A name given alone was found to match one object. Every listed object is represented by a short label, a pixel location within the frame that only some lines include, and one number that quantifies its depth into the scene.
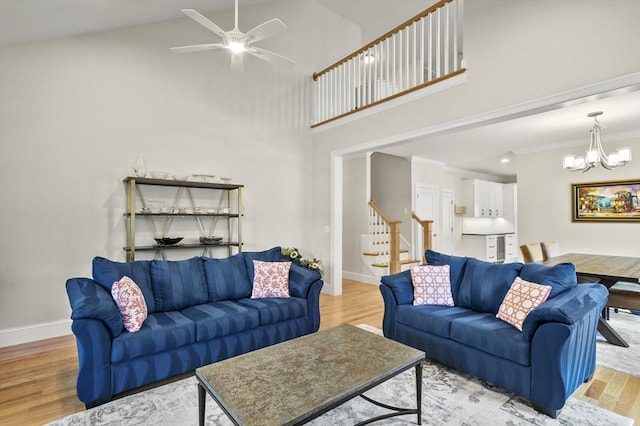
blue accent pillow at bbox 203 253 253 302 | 3.27
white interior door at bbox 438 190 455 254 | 8.11
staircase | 6.19
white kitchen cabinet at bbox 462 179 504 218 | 8.80
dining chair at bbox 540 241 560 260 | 4.73
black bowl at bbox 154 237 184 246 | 4.14
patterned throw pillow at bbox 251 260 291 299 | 3.39
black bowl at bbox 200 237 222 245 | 4.50
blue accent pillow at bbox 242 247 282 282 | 3.60
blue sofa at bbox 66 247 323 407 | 2.17
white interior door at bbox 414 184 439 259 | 7.11
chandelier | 4.27
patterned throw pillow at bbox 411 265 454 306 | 3.09
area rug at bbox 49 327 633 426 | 2.02
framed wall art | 5.26
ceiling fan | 2.60
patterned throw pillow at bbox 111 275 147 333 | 2.42
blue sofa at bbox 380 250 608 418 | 2.04
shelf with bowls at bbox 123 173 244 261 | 4.02
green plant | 4.34
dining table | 3.10
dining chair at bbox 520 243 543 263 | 4.43
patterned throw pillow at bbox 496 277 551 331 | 2.39
